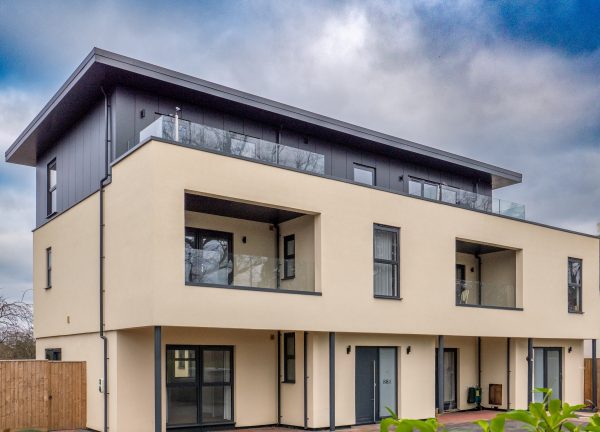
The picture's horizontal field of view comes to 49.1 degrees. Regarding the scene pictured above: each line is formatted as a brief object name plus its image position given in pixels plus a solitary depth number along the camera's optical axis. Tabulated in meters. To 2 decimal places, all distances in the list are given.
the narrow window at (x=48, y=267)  16.62
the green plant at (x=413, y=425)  1.67
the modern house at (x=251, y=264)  12.20
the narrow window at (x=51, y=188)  17.22
